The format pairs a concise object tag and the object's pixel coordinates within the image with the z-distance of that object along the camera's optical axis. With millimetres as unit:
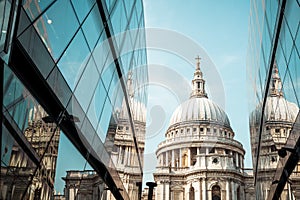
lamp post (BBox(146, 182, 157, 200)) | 19369
